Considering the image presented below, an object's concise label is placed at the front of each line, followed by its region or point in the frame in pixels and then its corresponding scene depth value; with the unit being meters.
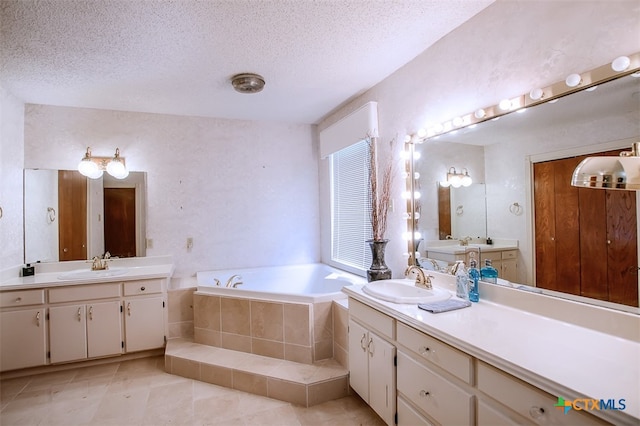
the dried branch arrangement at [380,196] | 2.64
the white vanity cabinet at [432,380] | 1.21
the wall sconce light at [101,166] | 3.15
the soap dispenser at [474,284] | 1.71
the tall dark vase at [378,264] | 2.42
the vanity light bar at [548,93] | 1.19
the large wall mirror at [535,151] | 1.20
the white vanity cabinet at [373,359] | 1.68
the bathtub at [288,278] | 3.23
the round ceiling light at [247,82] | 2.57
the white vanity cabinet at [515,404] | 0.89
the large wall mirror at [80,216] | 3.08
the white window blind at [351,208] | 3.18
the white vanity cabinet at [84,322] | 2.65
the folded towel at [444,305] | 1.54
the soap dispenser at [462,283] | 1.76
